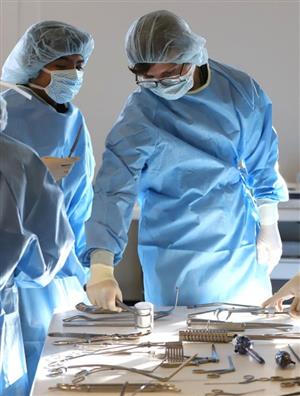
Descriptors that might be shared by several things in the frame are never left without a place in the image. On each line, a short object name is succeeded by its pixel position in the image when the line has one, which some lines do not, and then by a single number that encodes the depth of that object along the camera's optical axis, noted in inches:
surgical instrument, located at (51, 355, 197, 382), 103.3
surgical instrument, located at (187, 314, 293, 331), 117.0
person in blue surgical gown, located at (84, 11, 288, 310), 130.4
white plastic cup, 117.1
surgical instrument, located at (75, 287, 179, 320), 122.5
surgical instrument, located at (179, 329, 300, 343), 113.4
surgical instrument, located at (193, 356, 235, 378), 104.5
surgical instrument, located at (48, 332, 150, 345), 113.7
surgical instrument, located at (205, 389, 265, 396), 100.0
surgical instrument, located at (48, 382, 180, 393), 101.0
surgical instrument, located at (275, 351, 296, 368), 105.9
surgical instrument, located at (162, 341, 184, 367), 106.7
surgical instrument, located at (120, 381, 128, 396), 100.2
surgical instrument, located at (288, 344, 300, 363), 108.0
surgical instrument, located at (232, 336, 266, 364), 109.3
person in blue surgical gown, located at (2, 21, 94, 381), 136.3
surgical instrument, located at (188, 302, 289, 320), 123.0
